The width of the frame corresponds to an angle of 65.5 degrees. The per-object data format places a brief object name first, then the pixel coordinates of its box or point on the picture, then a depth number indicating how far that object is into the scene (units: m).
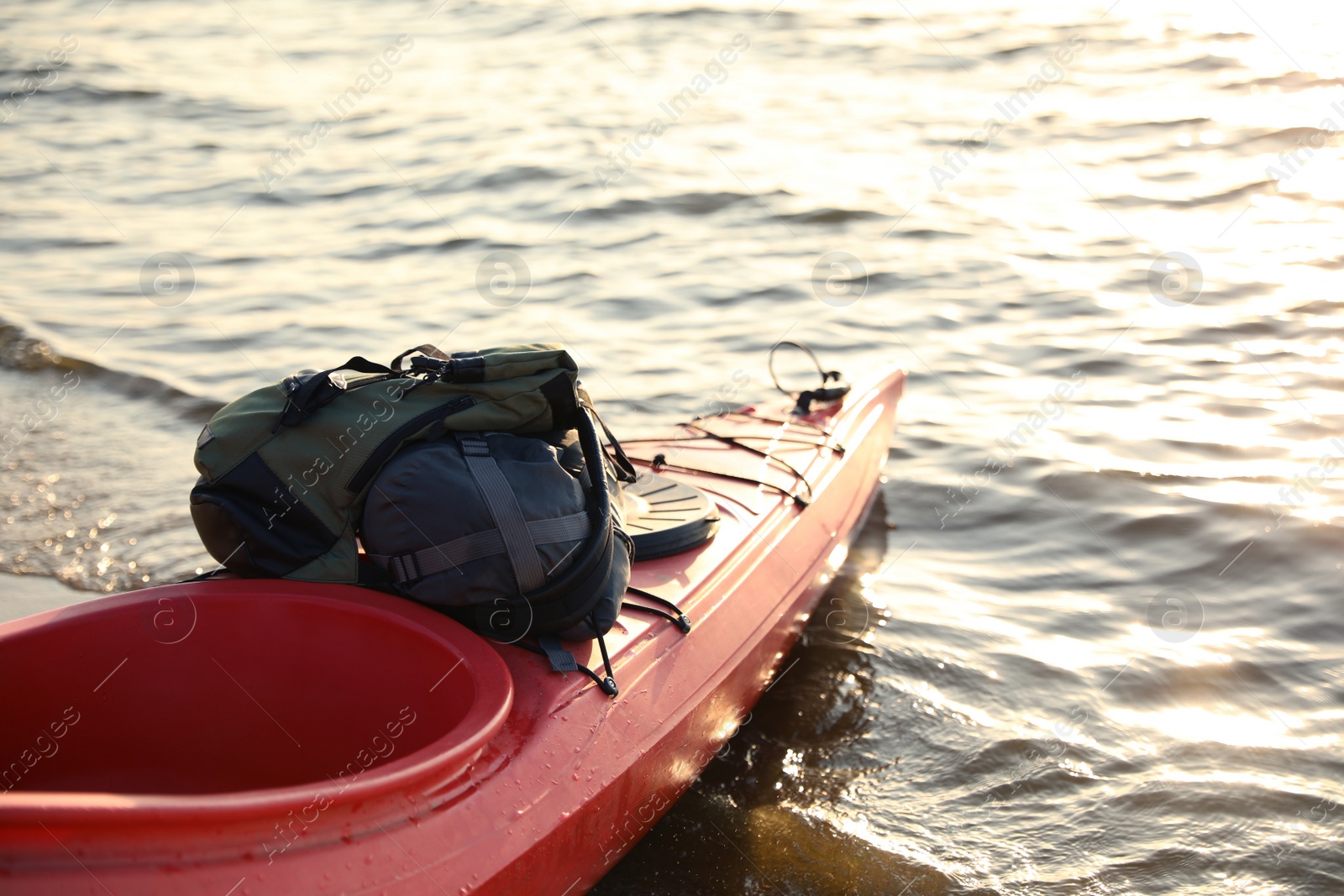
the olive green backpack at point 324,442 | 2.25
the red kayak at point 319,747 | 1.62
